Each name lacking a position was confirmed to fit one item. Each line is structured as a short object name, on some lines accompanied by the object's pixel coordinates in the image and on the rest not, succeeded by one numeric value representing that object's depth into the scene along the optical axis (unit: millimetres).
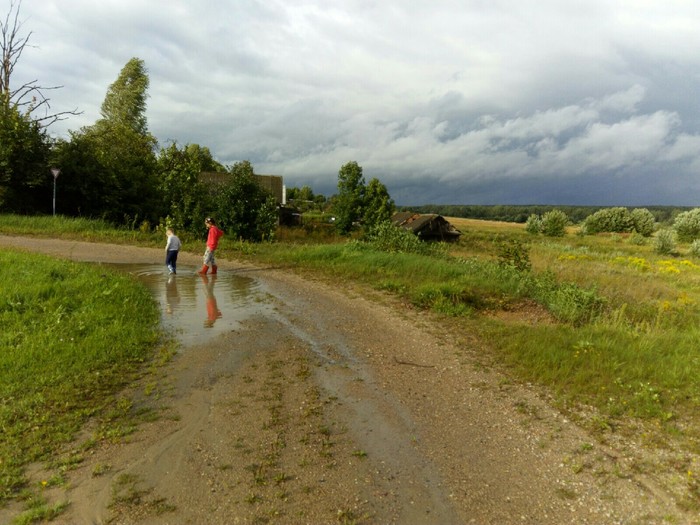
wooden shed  50125
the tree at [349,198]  47438
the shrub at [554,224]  69875
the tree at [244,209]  20906
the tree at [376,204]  46719
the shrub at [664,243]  47344
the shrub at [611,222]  72688
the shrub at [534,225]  73312
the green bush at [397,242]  16136
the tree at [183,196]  20891
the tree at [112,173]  23109
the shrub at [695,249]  43928
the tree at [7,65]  25938
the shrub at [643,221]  70562
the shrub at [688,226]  55094
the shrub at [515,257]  13557
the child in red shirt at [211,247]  12195
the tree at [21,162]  20281
